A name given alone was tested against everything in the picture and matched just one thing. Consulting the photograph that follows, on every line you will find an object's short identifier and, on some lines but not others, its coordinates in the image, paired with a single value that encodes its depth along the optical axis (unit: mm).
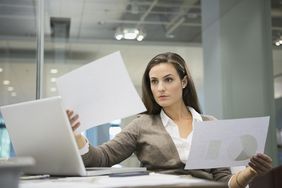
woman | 1479
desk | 612
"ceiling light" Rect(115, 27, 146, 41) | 4684
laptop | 920
